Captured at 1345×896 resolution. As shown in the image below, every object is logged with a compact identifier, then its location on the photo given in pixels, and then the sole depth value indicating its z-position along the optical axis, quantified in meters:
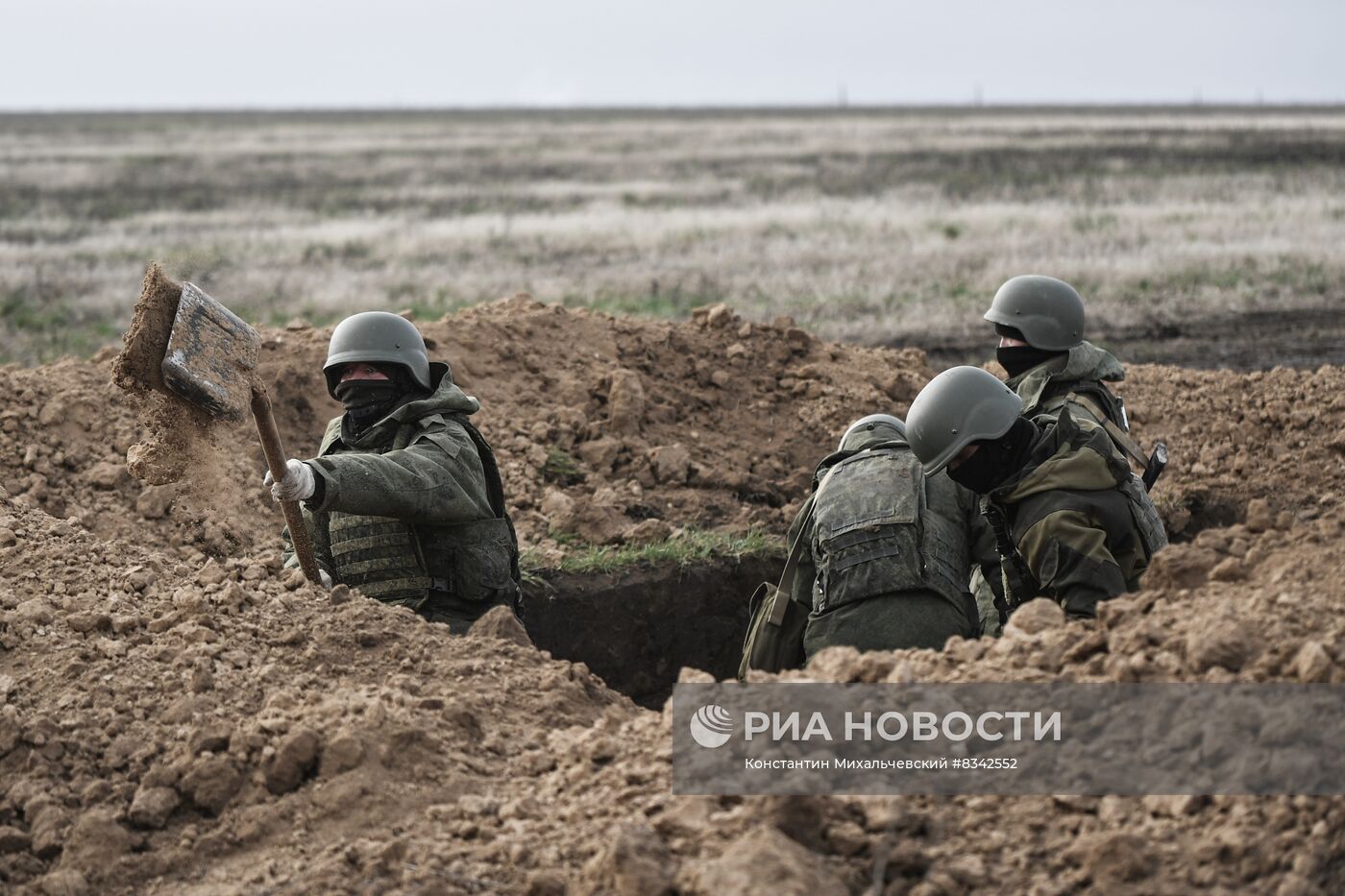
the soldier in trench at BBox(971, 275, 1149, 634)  13.41
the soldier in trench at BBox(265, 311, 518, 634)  12.04
